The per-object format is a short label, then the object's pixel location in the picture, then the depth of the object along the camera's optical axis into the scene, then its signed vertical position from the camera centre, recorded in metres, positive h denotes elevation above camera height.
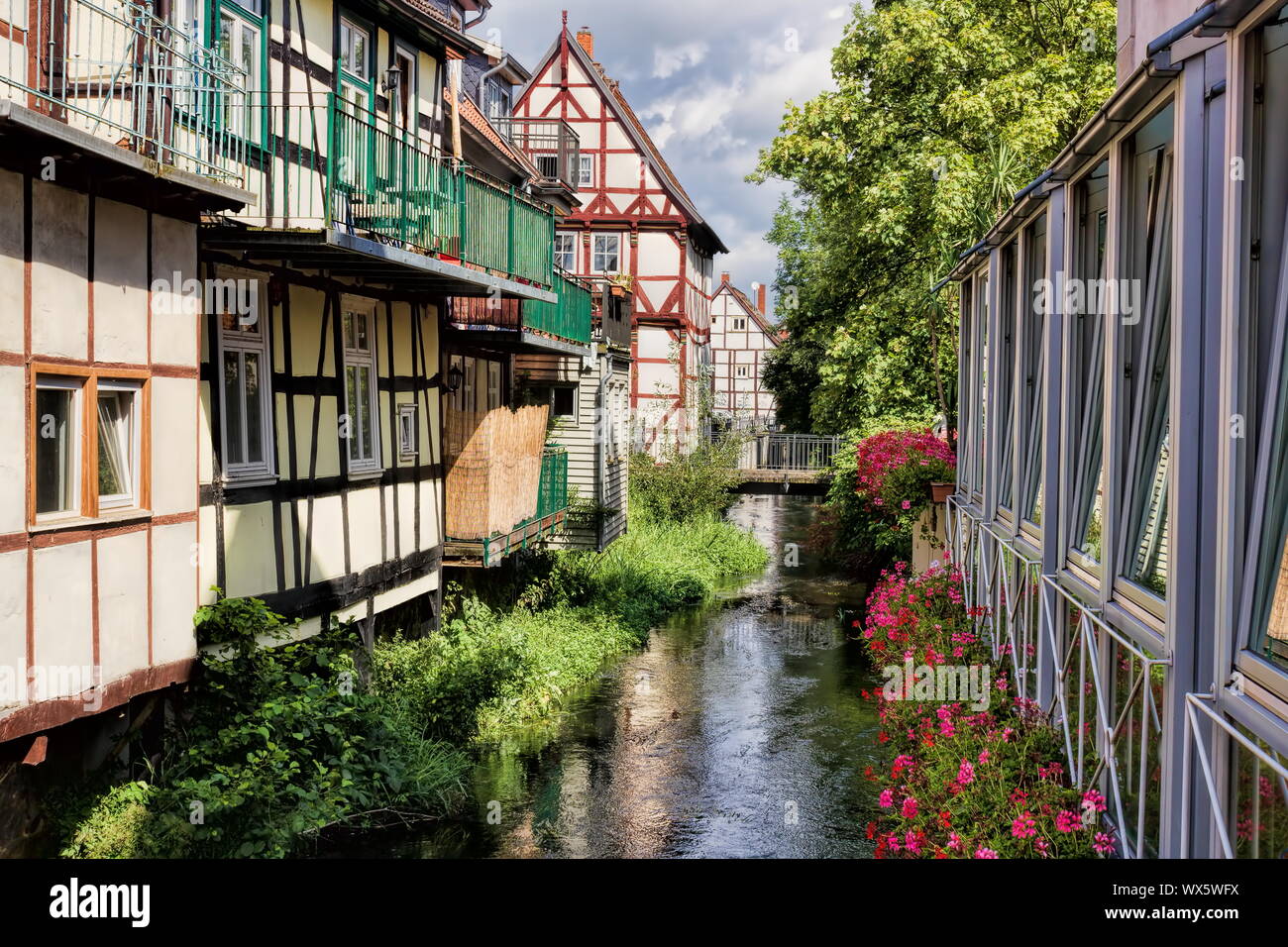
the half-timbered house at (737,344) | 71.00 +4.36
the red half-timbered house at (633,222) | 39.22 +6.30
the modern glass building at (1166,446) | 4.83 -0.11
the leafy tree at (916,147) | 24.69 +5.62
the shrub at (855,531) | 23.82 -2.12
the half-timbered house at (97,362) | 7.69 +0.39
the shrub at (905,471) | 18.92 -0.68
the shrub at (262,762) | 9.20 -2.72
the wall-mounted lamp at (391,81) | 13.70 +3.67
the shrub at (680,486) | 33.47 -1.65
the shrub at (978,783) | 7.12 -2.24
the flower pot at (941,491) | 17.73 -0.93
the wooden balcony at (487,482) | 15.95 -0.76
